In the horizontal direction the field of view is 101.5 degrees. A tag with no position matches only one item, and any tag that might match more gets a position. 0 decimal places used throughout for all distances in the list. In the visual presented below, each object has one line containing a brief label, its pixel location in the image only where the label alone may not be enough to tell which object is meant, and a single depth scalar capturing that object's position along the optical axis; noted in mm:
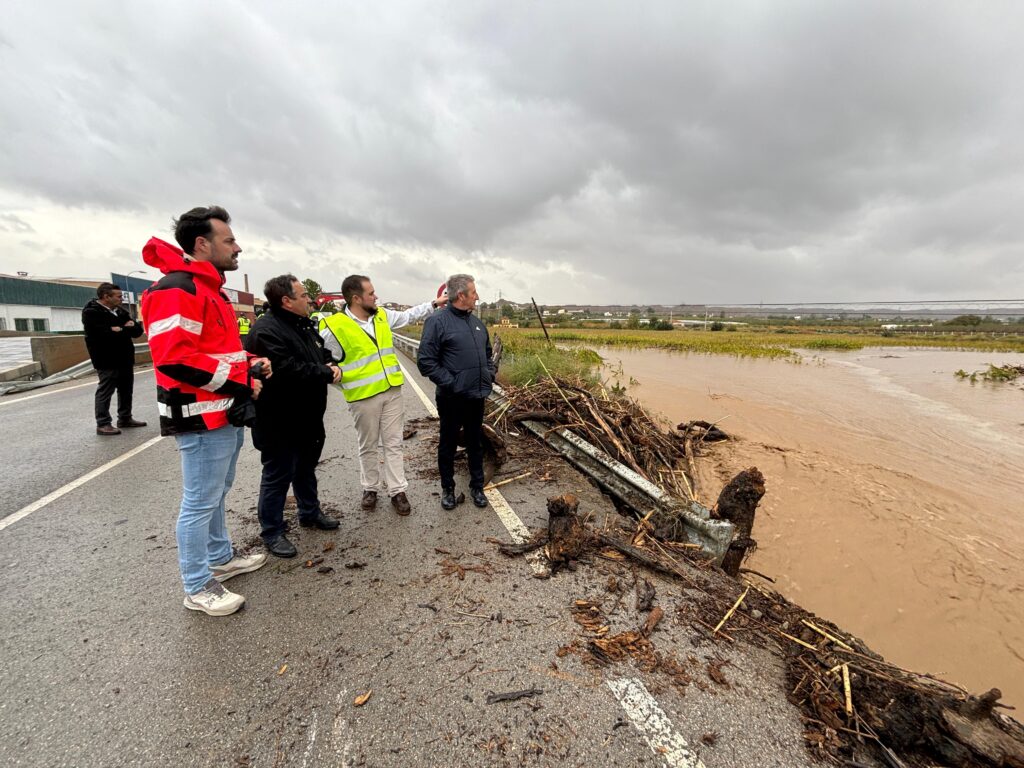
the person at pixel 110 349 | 6117
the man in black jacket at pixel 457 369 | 3814
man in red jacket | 2166
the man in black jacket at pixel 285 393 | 3010
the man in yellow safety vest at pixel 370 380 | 3660
